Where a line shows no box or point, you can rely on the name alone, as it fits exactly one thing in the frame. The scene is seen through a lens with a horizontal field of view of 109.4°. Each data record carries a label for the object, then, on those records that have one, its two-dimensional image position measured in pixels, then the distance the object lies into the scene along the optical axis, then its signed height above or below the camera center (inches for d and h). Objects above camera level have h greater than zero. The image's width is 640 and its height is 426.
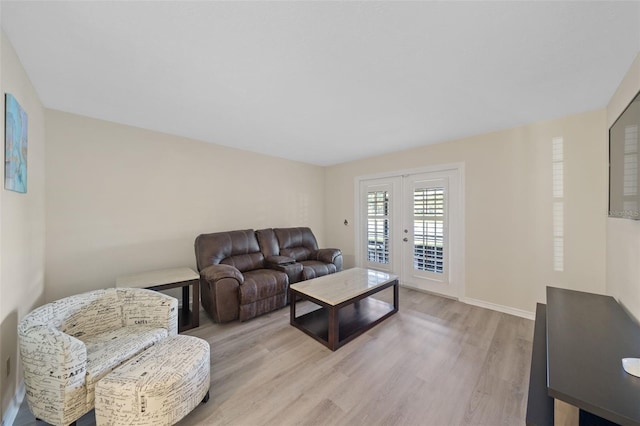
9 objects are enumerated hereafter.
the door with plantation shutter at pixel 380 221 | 161.2 -6.9
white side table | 93.5 -29.7
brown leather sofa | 102.9 -30.9
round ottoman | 48.2 -39.4
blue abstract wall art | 54.5 +17.2
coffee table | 87.6 -40.5
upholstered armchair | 48.6 -34.5
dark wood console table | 33.9 -28.0
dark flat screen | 52.7 +12.9
